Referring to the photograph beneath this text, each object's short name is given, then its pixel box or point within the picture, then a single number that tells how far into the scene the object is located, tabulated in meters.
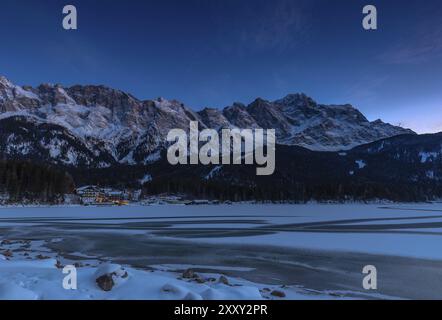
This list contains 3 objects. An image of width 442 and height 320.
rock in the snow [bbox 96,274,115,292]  17.08
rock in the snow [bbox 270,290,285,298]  17.58
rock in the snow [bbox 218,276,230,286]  20.17
